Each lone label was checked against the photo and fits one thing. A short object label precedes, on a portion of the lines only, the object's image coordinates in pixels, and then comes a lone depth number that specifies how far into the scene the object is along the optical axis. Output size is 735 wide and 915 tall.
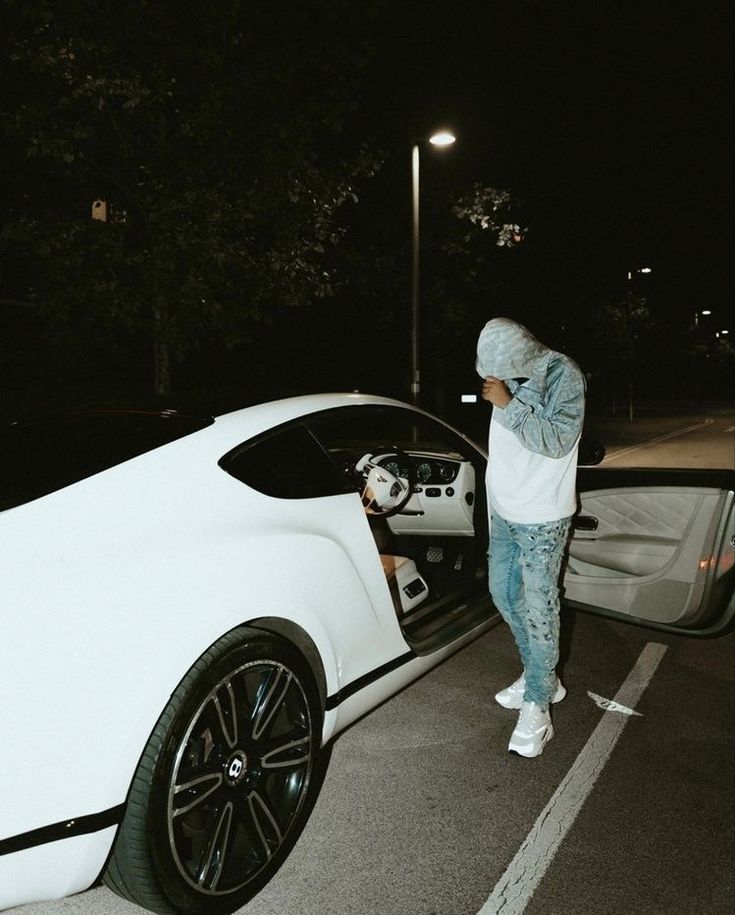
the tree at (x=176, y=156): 8.76
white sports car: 1.85
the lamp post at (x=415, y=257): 13.27
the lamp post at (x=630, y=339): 29.78
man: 3.07
